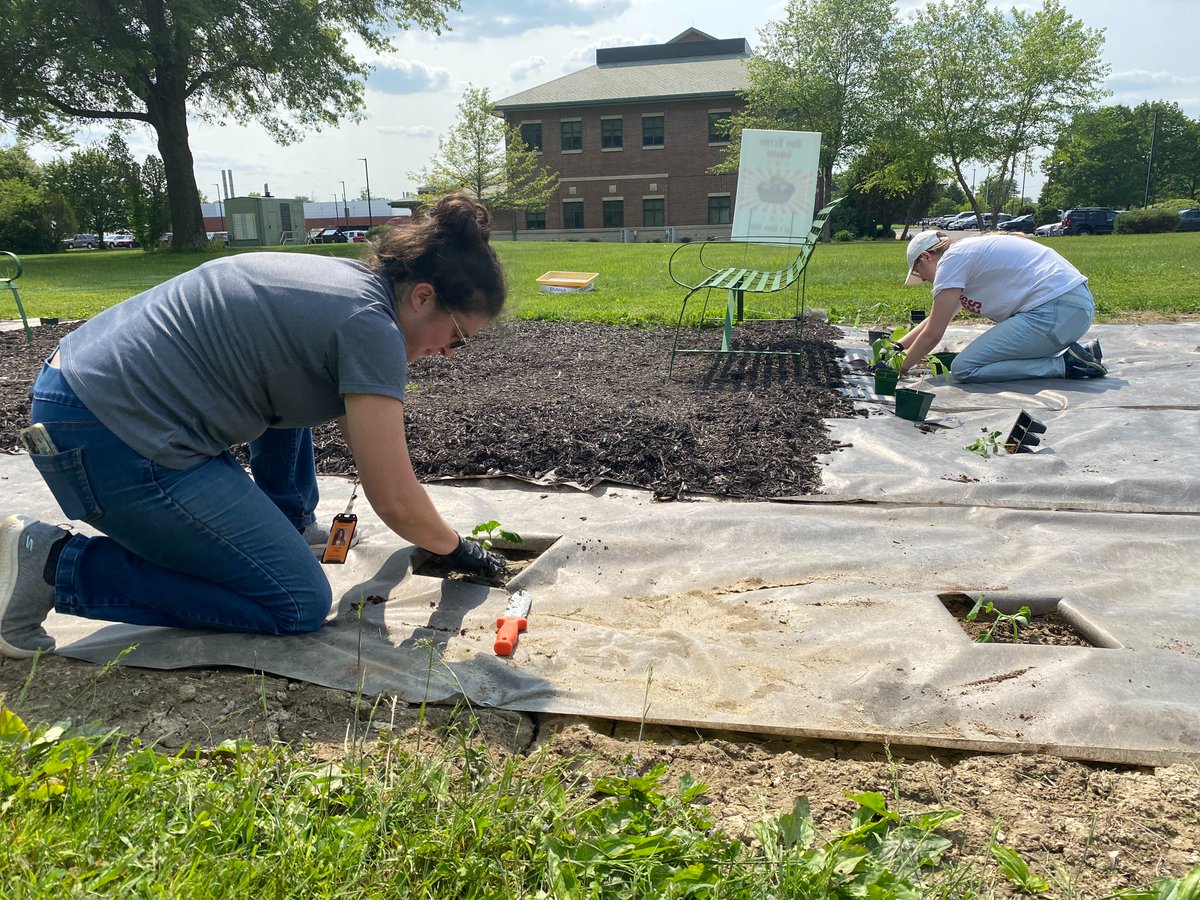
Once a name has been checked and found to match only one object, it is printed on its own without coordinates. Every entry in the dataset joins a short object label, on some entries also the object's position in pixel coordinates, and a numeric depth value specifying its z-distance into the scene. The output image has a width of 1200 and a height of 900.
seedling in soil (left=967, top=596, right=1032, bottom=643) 2.31
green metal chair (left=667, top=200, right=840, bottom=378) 5.81
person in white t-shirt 5.31
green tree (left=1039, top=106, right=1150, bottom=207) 57.69
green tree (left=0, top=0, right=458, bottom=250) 19.39
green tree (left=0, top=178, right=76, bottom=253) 32.44
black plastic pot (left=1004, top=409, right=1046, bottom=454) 3.97
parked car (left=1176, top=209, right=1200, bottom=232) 34.19
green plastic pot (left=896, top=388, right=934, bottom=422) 4.54
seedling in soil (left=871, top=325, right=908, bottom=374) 4.98
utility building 35.03
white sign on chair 7.25
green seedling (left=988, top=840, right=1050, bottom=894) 1.39
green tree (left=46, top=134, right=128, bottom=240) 41.00
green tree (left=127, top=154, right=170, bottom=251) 31.03
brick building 38.00
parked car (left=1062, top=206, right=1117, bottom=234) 36.25
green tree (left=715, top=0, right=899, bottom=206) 33.28
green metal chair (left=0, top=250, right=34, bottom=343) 6.75
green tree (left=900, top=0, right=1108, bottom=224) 29.94
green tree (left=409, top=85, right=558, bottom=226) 36.09
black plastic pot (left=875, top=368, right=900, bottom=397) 5.00
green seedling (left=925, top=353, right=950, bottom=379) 4.99
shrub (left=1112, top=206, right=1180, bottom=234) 34.44
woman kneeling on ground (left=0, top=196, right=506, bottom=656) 2.02
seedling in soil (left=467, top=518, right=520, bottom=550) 2.81
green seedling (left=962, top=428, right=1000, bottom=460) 3.94
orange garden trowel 2.22
